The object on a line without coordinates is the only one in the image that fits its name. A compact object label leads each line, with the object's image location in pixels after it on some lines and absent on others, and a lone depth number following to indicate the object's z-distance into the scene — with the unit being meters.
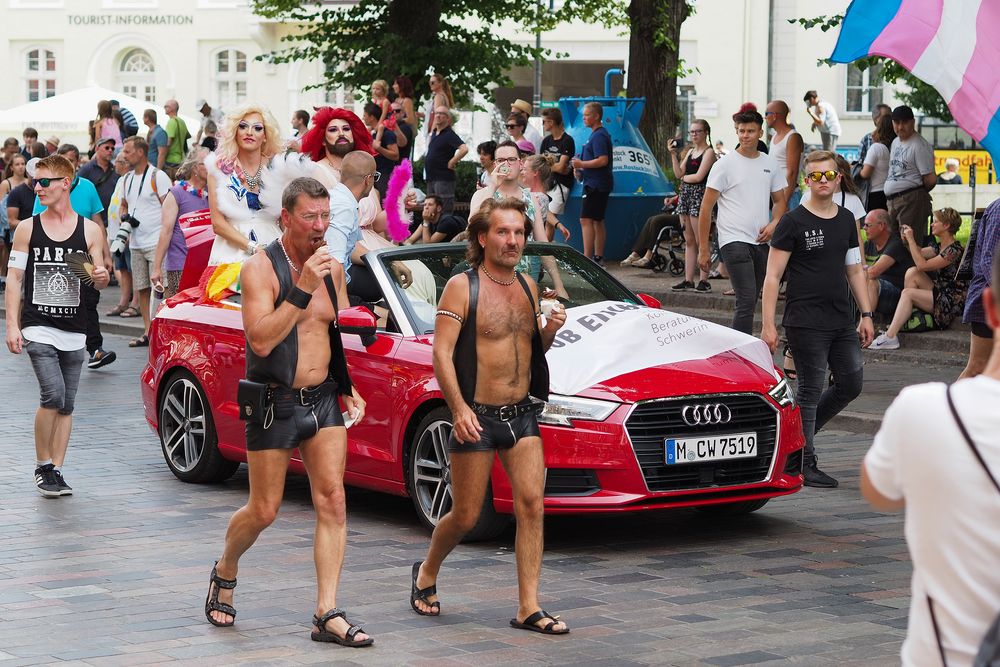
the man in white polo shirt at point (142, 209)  26.79
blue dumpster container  34.11
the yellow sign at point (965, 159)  52.70
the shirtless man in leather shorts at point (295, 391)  10.03
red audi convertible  12.26
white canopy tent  52.63
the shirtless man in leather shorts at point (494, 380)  10.33
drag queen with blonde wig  15.61
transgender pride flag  10.93
